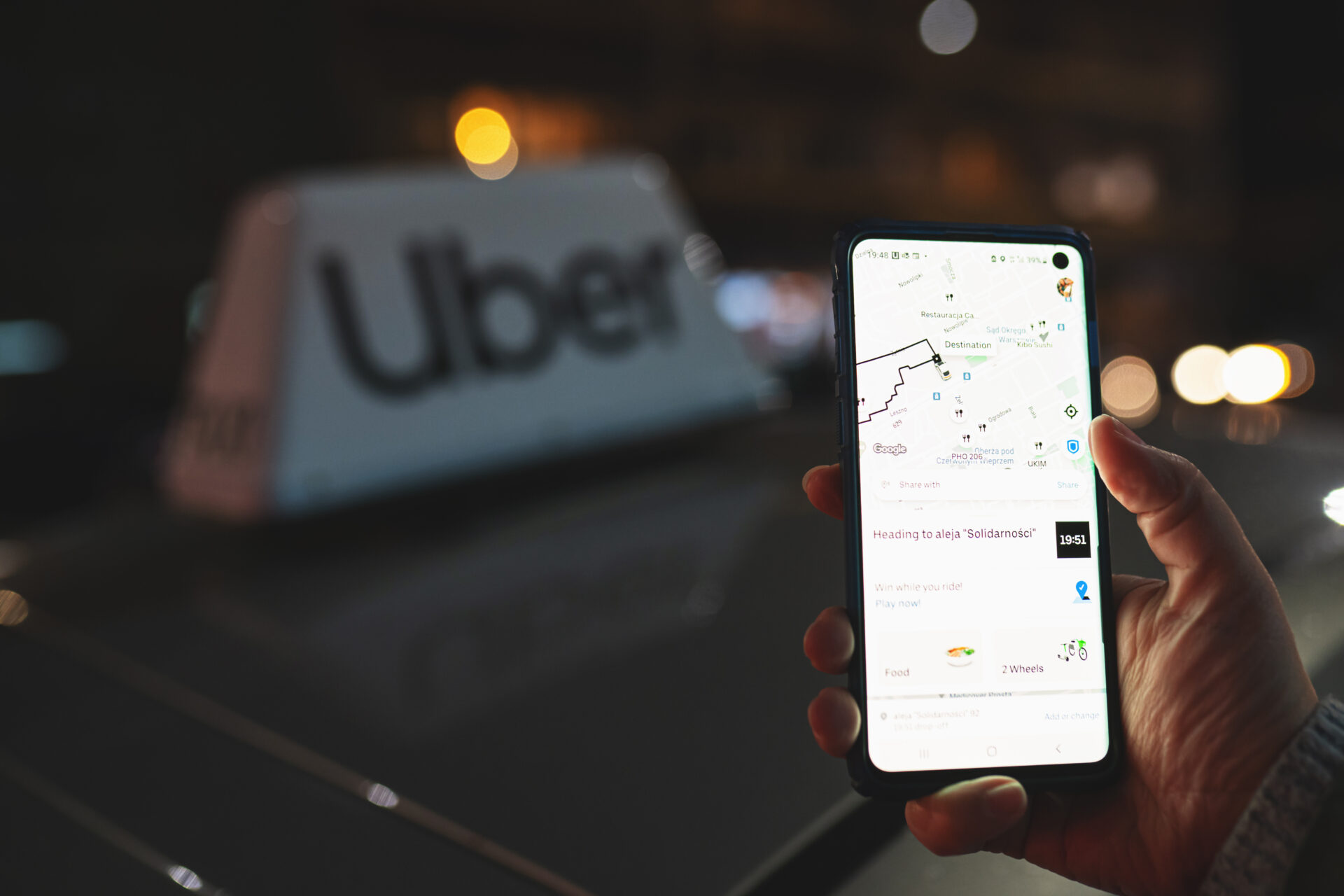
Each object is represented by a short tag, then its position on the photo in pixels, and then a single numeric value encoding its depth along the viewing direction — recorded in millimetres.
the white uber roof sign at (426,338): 1027
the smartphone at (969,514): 438
